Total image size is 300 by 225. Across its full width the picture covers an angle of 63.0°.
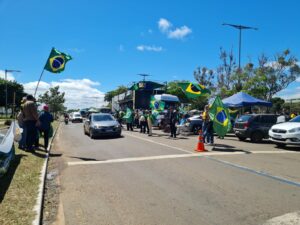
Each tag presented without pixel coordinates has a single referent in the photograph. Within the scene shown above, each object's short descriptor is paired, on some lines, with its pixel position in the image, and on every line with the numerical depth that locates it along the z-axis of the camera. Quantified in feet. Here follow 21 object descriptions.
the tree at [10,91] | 178.89
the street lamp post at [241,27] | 74.61
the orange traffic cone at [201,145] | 31.55
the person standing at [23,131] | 29.71
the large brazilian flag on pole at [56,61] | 36.38
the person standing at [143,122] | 57.45
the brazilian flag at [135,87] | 106.73
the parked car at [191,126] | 54.75
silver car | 46.02
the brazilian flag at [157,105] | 75.61
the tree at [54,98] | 210.18
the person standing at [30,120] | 27.32
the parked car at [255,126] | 43.37
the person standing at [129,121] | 65.10
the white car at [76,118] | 136.44
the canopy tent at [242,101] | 57.63
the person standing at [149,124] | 51.72
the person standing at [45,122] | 30.08
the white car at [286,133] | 34.58
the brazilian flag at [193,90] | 58.50
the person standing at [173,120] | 47.40
